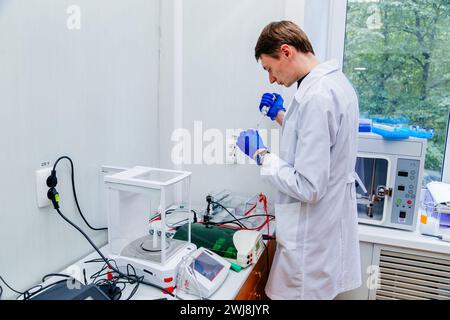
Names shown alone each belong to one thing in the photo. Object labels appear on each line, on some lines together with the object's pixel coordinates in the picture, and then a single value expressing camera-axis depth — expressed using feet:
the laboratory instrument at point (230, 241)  4.30
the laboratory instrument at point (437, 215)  5.26
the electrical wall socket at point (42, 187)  3.64
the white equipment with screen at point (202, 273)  3.60
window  6.31
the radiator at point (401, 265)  5.19
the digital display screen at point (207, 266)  3.76
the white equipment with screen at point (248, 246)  4.25
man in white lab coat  3.84
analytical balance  3.68
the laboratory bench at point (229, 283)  3.62
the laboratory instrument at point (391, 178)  5.26
